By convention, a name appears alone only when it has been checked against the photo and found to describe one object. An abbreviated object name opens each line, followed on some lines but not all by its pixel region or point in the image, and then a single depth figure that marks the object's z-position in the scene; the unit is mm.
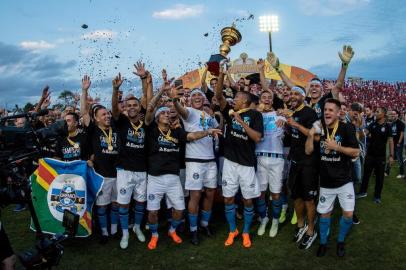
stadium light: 16600
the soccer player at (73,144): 6445
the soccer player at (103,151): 6250
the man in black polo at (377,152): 8555
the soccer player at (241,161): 6082
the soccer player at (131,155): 6043
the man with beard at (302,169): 5820
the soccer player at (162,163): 6004
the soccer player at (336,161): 5246
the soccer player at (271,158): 6398
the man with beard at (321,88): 6285
